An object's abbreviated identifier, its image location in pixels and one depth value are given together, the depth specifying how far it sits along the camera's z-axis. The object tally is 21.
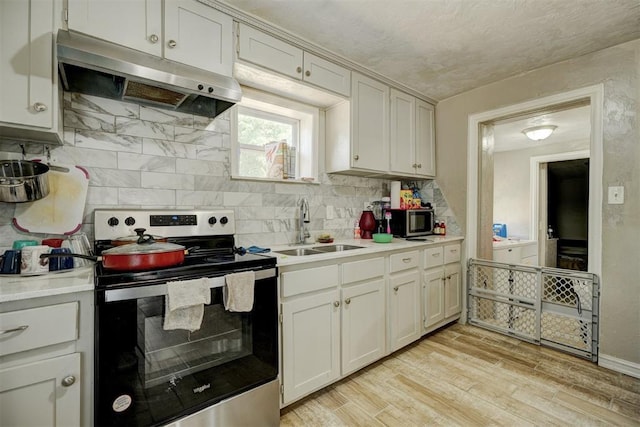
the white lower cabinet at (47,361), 0.94
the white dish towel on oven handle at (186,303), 1.16
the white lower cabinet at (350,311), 1.69
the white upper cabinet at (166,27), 1.34
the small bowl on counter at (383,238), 2.53
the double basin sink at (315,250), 2.09
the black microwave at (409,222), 2.85
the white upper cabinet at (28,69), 1.18
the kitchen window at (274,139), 2.29
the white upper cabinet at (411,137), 2.86
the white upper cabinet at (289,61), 1.84
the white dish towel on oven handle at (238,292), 1.34
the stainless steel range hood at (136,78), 1.24
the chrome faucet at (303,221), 2.38
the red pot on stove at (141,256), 1.17
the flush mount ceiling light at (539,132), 3.73
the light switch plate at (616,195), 2.17
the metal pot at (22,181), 1.29
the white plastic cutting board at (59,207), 1.40
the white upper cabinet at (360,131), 2.48
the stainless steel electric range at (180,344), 1.09
